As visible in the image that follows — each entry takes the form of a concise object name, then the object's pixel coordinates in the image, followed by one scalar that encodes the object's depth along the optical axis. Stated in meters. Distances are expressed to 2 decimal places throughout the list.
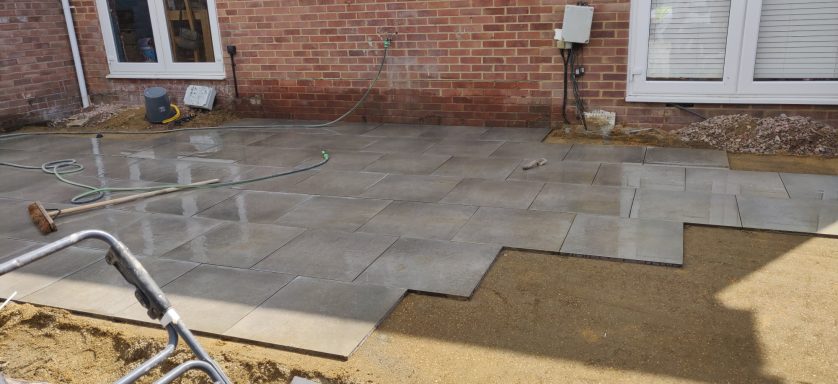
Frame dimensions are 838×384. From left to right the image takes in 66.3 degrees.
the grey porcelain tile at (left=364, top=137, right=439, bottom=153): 5.70
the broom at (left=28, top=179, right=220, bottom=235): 3.89
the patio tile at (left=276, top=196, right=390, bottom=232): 3.89
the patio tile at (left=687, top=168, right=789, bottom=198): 4.18
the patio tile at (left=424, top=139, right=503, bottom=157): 5.50
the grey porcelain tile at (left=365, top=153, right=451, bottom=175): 5.04
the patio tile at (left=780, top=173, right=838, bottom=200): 4.05
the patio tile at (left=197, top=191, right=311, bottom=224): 4.09
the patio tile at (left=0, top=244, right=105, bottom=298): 3.18
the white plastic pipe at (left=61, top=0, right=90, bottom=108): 7.80
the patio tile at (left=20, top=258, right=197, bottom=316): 2.96
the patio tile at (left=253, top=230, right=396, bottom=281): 3.22
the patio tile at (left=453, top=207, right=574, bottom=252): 3.46
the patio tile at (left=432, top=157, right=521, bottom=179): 4.85
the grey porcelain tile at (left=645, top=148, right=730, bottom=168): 4.91
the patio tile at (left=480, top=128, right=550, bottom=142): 5.89
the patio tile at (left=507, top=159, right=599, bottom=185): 4.62
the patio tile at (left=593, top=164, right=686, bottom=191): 4.40
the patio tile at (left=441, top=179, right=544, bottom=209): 4.17
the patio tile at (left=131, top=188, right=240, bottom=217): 4.30
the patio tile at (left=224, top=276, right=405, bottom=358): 2.56
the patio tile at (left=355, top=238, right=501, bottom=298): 3.00
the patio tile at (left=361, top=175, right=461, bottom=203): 4.37
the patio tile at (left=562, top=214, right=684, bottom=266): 3.23
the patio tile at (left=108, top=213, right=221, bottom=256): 3.64
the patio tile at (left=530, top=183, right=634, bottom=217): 3.95
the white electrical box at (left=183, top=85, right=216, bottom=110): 7.42
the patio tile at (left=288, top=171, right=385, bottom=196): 4.56
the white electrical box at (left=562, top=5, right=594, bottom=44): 5.55
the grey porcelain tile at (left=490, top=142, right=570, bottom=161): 5.29
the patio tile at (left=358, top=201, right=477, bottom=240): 3.69
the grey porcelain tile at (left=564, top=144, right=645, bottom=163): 5.11
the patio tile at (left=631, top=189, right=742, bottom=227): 3.70
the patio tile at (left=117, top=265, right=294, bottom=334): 2.78
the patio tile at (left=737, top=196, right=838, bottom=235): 3.53
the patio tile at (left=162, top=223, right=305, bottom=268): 3.43
